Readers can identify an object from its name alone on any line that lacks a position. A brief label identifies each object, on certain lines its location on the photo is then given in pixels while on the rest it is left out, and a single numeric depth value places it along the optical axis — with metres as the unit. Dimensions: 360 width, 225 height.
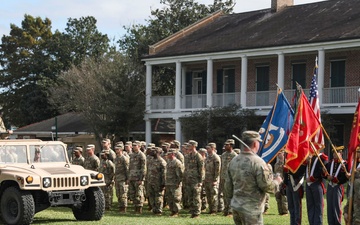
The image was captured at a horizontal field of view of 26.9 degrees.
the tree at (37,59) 59.36
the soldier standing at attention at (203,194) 19.88
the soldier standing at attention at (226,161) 18.78
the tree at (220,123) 36.03
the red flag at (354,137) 12.18
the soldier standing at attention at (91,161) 20.39
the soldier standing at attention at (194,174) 18.92
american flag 14.04
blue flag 14.83
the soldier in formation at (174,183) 18.92
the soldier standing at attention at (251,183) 10.16
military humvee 15.91
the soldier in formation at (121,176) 19.92
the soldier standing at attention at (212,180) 19.22
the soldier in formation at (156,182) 19.48
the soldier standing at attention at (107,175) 20.34
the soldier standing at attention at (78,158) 20.83
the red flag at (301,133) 13.49
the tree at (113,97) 41.69
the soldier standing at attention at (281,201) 18.81
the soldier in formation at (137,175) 19.95
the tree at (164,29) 50.12
